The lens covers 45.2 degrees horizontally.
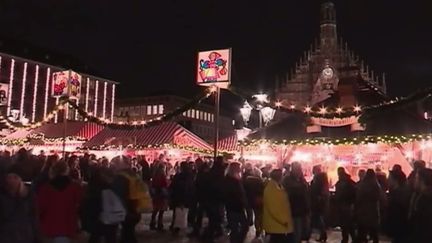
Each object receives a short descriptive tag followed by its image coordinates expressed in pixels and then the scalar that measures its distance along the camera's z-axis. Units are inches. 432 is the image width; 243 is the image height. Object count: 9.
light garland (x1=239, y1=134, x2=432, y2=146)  642.8
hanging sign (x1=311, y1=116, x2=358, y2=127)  693.3
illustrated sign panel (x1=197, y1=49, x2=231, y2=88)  607.8
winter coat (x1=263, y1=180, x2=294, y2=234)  305.3
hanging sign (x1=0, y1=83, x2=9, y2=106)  899.4
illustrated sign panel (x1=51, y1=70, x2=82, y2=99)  862.5
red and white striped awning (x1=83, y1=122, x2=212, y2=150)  945.5
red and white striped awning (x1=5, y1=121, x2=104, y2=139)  1147.5
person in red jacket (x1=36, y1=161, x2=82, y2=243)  259.0
